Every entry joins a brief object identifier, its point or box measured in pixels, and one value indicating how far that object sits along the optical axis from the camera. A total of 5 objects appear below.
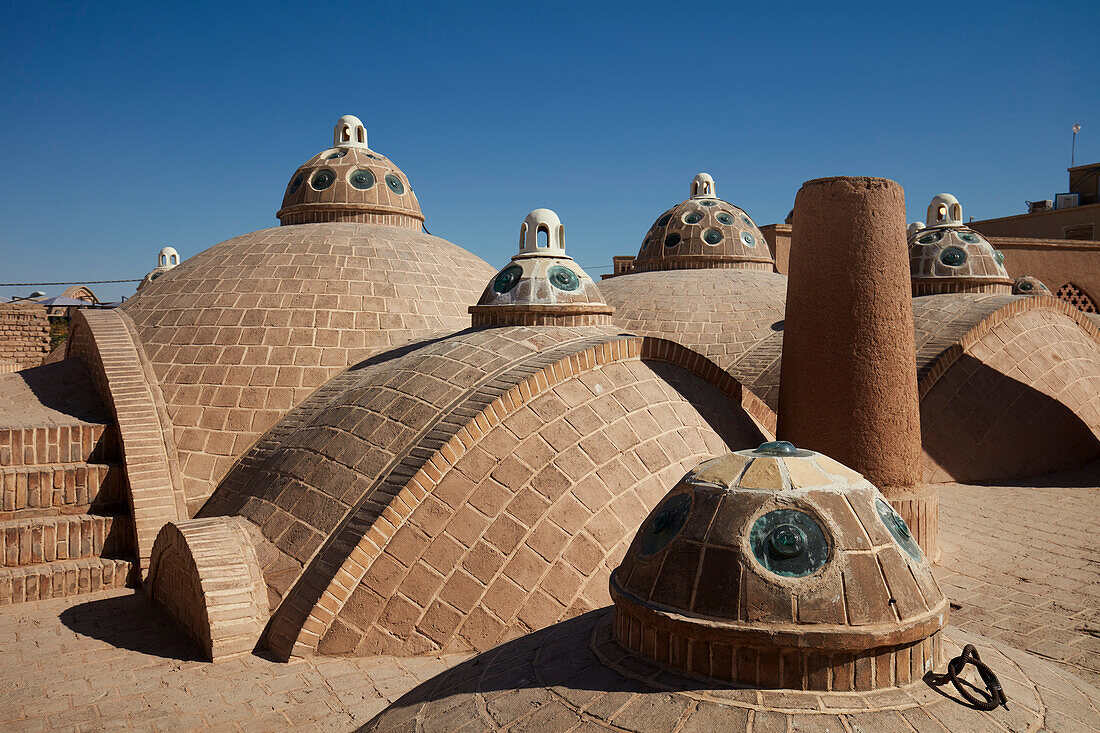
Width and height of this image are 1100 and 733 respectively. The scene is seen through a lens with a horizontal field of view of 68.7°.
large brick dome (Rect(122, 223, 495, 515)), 9.13
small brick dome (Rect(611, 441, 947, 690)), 3.11
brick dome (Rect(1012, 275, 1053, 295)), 16.41
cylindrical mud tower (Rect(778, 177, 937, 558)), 7.22
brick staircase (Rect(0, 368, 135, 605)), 8.04
